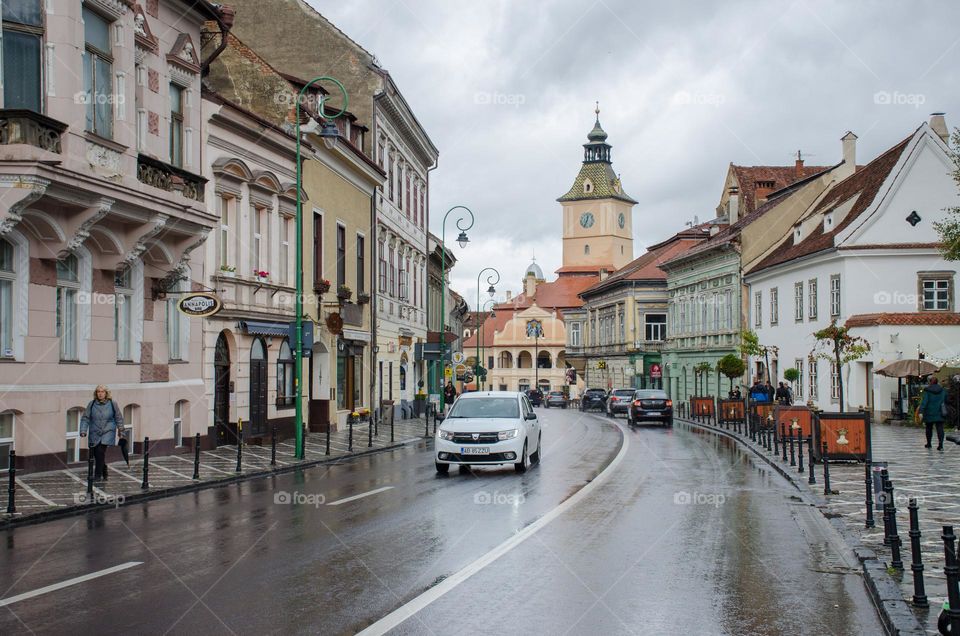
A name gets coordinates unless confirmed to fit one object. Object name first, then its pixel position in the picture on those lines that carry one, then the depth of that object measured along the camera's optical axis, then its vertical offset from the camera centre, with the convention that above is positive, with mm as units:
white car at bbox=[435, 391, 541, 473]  20203 -1396
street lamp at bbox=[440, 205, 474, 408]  44081 +4596
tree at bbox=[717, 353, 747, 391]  48219 -169
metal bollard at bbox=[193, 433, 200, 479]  18422 -1722
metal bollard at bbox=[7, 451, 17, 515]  13484 -1635
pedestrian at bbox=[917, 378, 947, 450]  25156 -1135
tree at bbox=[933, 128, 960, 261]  27289 +3508
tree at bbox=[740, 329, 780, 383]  41094 +652
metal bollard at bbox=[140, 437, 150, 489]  16656 -1679
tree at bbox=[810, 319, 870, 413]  27850 +582
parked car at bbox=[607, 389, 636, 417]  58341 -2153
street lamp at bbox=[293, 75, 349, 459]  23234 +1202
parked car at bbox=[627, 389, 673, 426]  44406 -1977
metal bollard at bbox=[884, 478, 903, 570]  9992 -1800
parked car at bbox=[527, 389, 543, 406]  92188 -2831
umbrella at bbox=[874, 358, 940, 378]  34788 -255
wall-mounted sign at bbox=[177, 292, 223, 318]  20734 +1286
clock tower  147750 +21438
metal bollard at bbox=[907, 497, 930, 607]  8422 -1703
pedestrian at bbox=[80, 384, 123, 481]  17359 -949
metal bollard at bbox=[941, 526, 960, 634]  6531 -1501
